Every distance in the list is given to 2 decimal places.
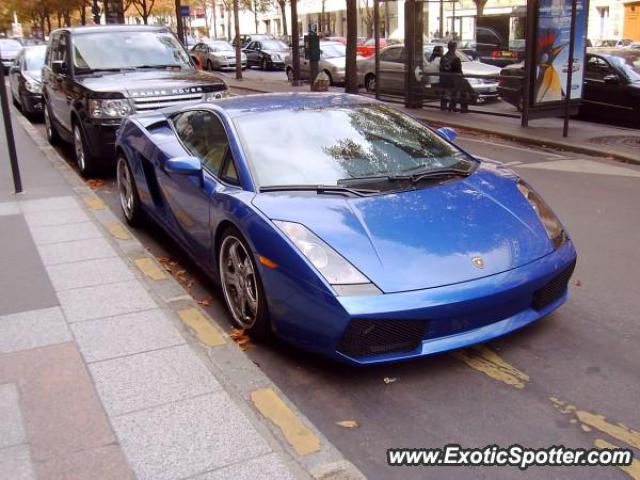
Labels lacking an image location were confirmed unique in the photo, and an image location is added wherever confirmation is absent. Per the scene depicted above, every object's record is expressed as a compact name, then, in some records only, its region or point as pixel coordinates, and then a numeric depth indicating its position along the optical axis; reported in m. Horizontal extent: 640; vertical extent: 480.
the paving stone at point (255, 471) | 2.85
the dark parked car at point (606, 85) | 13.80
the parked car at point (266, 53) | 35.59
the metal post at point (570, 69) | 12.05
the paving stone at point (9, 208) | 7.41
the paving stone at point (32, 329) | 4.21
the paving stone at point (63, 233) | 6.39
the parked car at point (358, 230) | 3.60
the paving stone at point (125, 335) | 4.08
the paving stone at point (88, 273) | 5.25
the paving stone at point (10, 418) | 3.18
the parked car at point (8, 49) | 30.27
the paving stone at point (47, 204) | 7.52
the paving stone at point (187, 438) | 2.96
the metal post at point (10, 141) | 7.91
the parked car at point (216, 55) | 35.84
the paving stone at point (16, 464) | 2.91
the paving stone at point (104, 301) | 4.66
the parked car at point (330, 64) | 24.44
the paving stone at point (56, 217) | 6.96
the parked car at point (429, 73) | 15.30
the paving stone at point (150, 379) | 3.50
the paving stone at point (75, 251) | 5.84
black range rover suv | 8.77
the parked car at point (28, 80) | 15.54
